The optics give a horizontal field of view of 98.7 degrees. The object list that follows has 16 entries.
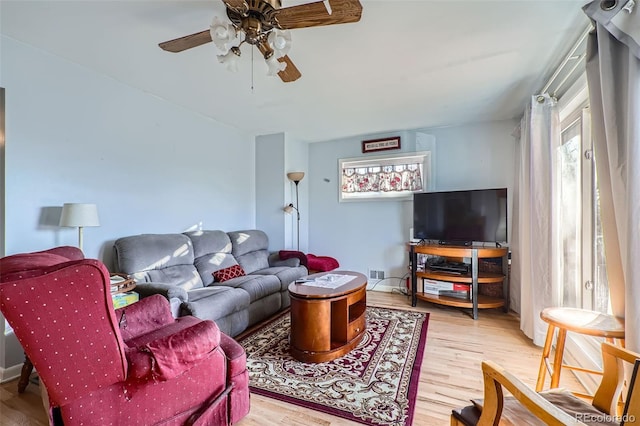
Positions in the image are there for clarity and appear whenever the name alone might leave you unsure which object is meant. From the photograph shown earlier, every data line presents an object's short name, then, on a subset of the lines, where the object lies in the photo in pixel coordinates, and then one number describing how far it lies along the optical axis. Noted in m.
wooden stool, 1.33
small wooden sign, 4.15
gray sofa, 2.29
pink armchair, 0.89
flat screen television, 3.24
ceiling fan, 1.34
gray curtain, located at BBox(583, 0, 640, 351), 1.21
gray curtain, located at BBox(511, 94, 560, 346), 2.31
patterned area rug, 1.63
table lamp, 2.04
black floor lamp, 4.19
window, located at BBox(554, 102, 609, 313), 2.03
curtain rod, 1.79
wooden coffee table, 2.12
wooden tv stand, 3.09
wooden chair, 0.76
